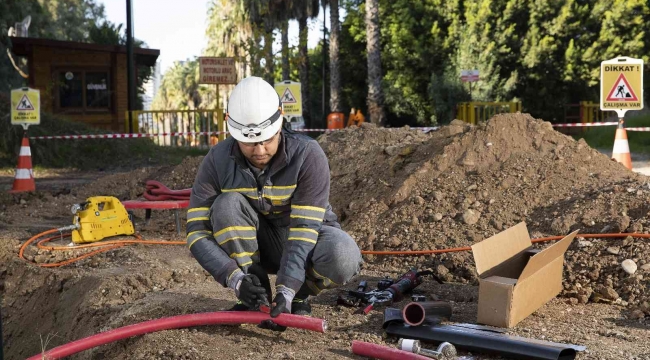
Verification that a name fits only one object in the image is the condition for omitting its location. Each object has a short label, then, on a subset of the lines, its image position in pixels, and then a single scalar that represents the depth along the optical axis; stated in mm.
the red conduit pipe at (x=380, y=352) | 3711
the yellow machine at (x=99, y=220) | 7980
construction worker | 4133
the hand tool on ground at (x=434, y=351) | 3875
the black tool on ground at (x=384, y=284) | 5375
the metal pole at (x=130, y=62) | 20797
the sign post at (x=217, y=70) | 18938
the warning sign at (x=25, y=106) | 13391
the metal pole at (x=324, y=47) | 34272
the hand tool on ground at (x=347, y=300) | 5062
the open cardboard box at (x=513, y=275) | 4355
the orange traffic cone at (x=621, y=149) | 10219
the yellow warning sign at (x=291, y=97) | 14295
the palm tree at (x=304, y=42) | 34094
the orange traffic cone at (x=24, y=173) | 12648
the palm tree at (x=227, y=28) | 40531
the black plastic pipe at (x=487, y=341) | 3781
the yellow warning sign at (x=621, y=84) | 10430
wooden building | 23531
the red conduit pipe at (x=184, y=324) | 4012
